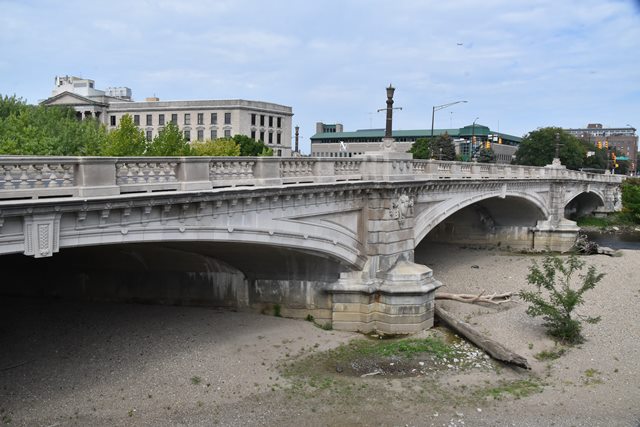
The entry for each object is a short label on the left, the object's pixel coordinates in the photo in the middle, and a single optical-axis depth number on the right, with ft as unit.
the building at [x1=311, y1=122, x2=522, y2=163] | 343.05
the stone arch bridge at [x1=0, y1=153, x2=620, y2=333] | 38.73
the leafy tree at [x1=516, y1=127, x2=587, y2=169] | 296.51
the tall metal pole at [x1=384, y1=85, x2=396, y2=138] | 68.13
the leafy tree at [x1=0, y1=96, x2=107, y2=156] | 110.43
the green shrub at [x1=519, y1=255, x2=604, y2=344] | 65.82
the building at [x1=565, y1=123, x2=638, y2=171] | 542.16
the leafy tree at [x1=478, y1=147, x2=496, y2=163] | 202.19
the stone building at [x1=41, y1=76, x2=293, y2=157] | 282.77
